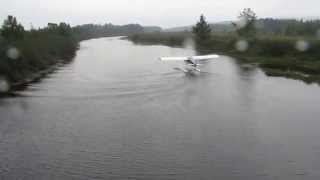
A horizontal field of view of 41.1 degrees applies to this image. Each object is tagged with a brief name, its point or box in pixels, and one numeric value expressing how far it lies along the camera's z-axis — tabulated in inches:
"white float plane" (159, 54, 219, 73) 1541.6
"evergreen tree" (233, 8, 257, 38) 2682.1
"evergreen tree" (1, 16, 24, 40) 1809.8
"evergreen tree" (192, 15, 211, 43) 3092.5
